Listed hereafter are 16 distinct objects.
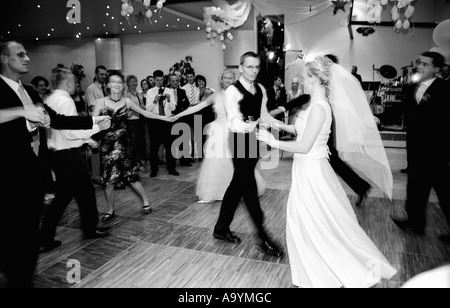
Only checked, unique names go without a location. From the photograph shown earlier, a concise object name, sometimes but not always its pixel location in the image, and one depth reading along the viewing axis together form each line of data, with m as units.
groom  2.58
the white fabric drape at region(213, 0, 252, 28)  4.78
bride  2.01
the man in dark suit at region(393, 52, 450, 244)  2.80
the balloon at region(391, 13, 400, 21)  4.95
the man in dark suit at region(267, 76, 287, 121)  7.47
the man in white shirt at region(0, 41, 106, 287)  1.63
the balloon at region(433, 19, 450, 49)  4.02
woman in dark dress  3.11
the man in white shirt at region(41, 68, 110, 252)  2.64
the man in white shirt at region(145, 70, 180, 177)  5.25
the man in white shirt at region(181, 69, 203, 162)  6.38
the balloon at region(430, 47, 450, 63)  4.07
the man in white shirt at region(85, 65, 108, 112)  5.11
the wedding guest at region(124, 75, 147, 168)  5.52
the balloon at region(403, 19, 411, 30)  4.91
